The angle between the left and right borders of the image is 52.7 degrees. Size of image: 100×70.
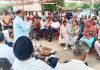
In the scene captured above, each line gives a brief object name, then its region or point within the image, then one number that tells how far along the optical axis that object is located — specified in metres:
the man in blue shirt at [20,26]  2.05
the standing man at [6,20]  4.07
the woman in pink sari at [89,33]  2.68
